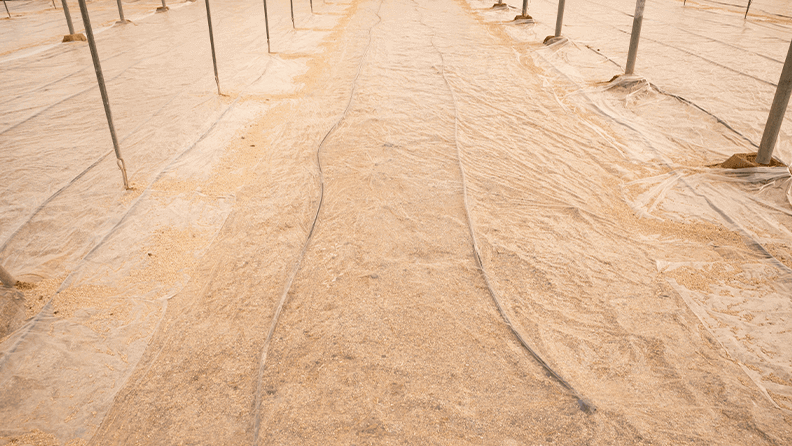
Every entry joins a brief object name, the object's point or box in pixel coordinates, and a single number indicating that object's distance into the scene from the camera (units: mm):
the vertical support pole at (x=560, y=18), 10906
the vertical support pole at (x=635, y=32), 7773
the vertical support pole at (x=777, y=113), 4578
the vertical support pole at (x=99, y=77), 4118
